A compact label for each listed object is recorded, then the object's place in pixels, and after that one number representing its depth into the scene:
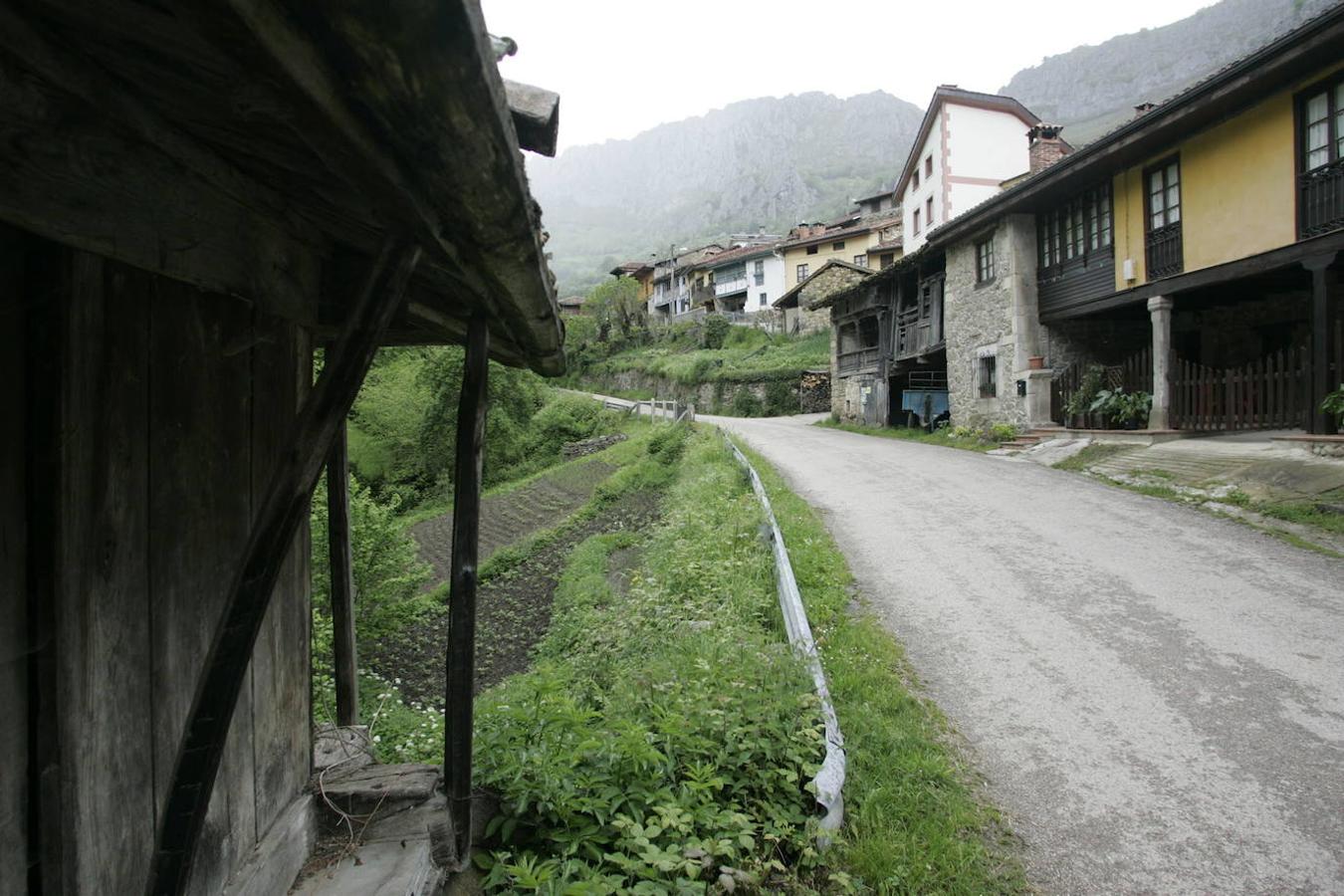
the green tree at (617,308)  58.38
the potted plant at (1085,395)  14.84
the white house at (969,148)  25.98
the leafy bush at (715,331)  50.31
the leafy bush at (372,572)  8.51
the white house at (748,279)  54.91
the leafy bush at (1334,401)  9.07
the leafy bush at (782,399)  36.72
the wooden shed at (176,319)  1.18
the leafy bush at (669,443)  20.56
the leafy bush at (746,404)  37.22
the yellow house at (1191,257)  10.20
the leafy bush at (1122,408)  13.49
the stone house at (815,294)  42.94
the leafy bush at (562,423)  30.20
